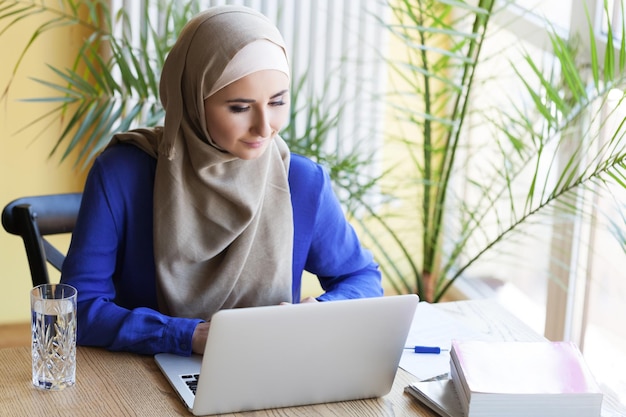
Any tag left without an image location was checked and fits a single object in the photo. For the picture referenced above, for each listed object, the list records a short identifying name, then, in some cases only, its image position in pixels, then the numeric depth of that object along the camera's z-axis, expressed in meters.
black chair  2.17
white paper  1.64
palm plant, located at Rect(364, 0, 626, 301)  2.48
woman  1.75
